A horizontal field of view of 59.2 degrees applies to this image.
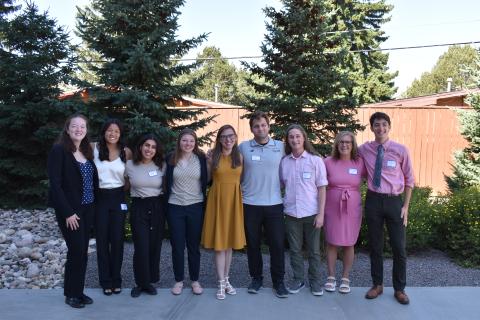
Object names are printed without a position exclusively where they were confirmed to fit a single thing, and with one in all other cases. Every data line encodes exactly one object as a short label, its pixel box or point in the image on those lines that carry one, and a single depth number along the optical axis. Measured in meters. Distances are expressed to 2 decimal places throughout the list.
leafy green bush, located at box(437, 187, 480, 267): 6.07
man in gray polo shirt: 4.36
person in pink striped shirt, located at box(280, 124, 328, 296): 4.40
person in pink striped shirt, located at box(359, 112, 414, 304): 4.27
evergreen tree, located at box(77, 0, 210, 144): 7.34
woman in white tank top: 4.26
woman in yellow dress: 4.36
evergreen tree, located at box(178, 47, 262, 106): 48.66
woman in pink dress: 4.45
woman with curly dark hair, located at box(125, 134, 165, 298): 4.34
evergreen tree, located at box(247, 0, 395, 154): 7.55
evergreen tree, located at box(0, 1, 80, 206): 9.18
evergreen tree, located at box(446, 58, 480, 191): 10.82
